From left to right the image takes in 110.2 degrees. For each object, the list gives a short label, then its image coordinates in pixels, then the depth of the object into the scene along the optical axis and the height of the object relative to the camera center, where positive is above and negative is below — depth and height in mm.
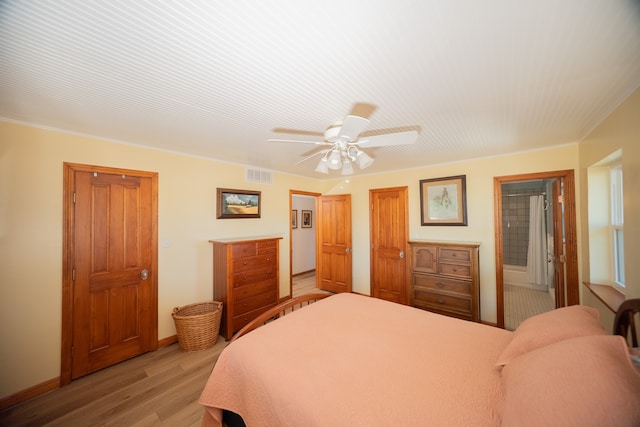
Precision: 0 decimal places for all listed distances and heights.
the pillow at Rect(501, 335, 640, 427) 635 -558
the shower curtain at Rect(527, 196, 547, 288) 4410 -599
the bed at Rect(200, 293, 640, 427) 723 -823
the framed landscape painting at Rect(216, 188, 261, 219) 3223 +225
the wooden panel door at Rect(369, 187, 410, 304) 3756 -478
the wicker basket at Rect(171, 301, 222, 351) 2537 -1269
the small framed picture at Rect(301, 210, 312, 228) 6043 -41
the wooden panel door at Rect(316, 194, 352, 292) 4355 -549
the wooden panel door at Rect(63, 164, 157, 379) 2156 -509
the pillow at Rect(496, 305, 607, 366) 1066 -578
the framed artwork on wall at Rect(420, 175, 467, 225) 3308 +239
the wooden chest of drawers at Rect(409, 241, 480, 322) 2918 -868
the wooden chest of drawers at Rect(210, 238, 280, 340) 2840 -831
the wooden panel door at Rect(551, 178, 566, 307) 2719 -362
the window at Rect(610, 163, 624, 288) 2090 -83
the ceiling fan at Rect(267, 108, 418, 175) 1441 +579
